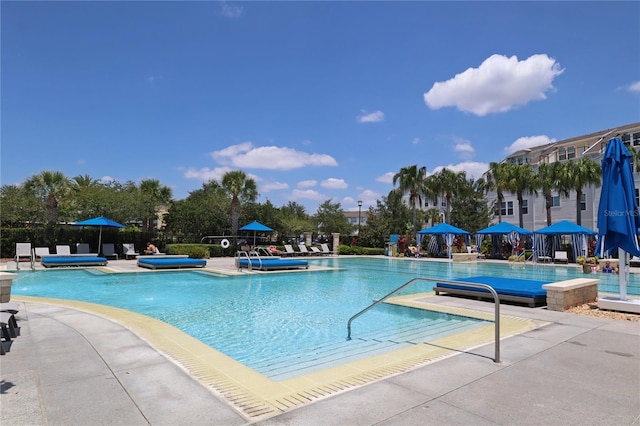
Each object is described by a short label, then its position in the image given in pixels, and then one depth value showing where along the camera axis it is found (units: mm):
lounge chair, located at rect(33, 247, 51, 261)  20430
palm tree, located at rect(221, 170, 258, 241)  30219
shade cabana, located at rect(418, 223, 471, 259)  28602
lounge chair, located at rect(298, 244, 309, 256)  30420
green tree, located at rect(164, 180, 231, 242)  31469
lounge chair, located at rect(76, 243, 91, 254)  22359
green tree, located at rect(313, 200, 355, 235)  51312
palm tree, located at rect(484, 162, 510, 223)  32266
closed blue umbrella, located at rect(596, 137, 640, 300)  7781
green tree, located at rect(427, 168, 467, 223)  35000
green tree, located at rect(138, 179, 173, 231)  29562
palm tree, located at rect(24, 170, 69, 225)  23844
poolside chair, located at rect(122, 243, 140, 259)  24266
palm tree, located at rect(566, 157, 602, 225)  28016
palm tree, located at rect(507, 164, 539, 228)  31391
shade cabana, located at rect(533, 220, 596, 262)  23844
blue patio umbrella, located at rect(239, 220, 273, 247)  26978
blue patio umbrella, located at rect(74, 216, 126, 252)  21288
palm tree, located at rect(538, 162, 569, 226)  29284
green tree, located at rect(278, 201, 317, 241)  36103
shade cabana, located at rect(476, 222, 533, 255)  26984
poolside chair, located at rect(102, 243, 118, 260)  23719
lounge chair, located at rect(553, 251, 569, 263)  24172
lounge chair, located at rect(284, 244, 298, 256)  29102
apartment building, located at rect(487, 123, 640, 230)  35531
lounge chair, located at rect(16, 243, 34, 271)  18844
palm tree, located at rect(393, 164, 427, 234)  34312
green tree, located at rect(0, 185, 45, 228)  24078
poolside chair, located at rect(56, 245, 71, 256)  21262
